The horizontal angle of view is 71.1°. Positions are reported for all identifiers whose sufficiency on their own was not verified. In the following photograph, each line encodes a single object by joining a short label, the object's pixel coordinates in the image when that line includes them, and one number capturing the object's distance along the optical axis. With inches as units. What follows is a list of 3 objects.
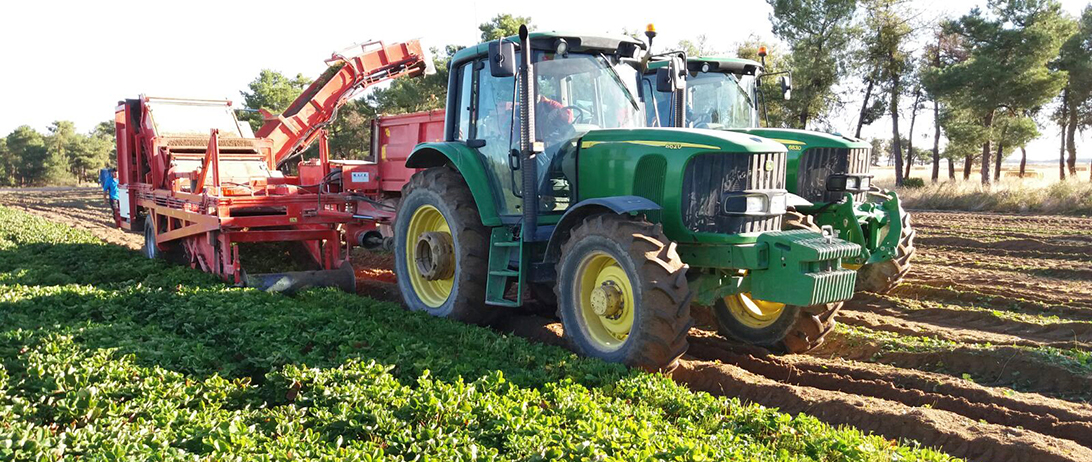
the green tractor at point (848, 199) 271.1
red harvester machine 350.0
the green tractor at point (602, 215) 199.0
